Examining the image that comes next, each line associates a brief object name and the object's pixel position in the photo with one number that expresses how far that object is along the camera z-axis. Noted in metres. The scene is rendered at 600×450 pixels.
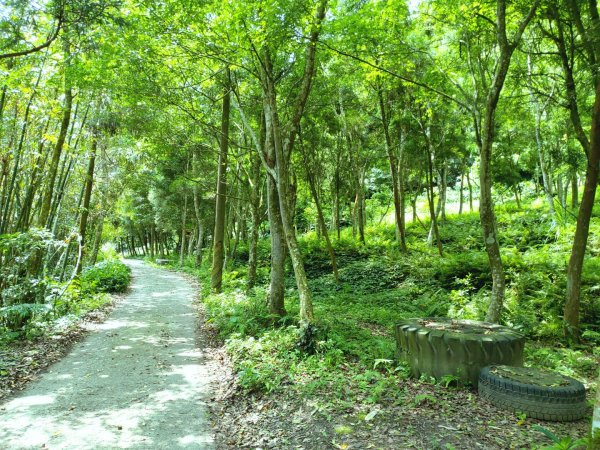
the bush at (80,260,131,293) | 14.67
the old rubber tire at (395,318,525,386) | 5.13
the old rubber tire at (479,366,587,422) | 4.19
